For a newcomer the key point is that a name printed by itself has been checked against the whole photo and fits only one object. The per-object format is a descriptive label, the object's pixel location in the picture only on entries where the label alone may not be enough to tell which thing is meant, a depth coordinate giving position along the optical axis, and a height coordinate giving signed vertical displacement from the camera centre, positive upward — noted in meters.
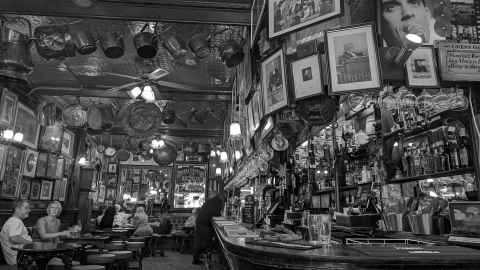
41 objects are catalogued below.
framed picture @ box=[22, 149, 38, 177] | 8.06 +0.99
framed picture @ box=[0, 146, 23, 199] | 7.17 +0.68
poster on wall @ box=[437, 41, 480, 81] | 2.42 +1.03
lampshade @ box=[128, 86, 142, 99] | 6.13 +2.02
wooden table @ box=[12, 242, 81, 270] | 3.84 -0.58
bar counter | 1.34 -0.21
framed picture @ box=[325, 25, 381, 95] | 2.42 +1.05
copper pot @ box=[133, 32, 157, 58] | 4.70 +2.21
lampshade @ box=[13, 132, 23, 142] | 7.51 +1.48
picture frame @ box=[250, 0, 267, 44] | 3.79 +2.28
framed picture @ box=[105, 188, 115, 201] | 16.98 +0.51
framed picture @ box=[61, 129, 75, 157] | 10.59 +1.95
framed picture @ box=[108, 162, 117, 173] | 17.19 +1.87
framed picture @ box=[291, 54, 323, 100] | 2.69 +1.03
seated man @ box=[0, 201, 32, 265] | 4.87 -0.38
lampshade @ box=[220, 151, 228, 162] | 9.89 +1.41
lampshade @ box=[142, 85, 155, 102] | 6.13 +1.99
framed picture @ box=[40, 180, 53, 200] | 9.12 +0.39
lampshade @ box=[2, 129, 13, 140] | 7.03 +1.44
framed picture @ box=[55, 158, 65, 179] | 9.86 +1.07
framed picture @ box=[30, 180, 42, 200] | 8.58 +0.36
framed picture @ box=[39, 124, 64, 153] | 8.79 +1.72
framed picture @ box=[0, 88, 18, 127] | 6.96 +2.02
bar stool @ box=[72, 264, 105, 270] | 4.07 -0.75
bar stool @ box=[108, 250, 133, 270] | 5.11 -0.80
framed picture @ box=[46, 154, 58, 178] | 9.27 +1.05
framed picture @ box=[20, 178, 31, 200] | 8.05 +0.38
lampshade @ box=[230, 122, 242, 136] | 6.07 +1.35
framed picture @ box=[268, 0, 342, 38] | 2.64 +1.56
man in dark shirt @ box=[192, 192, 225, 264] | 6.33 -0.26
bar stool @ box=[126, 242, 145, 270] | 6.62 -0.82
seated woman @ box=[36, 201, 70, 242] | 5.43 -0.35
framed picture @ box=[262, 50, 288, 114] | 3.03 +1.12
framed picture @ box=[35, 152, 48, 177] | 8.73 +1.03
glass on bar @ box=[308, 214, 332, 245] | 1.80 -0.13
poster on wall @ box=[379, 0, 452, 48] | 2.61 +1.41
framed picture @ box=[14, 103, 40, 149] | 7.71 +1.87
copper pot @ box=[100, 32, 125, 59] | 4.87 +2.28
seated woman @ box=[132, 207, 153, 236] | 8.98 -0.54
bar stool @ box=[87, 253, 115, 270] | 4.75 -0.76
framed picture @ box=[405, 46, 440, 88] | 2.51 +0.99
